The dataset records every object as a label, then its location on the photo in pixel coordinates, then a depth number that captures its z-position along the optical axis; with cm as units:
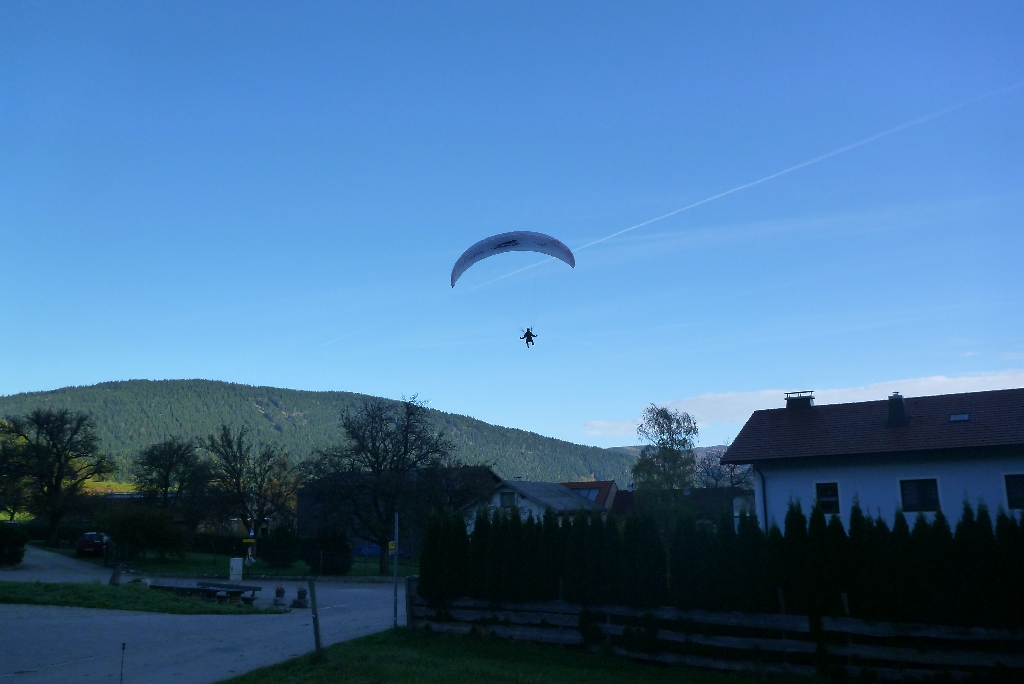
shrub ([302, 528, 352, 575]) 4125
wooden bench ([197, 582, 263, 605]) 2466
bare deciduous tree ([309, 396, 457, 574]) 4216
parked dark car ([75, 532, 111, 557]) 4603
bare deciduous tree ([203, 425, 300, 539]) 5212
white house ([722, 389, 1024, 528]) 2670
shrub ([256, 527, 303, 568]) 4391
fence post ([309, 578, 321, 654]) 1247
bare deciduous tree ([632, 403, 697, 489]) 6141
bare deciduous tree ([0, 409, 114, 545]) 5088
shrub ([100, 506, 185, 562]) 3988
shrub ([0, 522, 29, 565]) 3709
